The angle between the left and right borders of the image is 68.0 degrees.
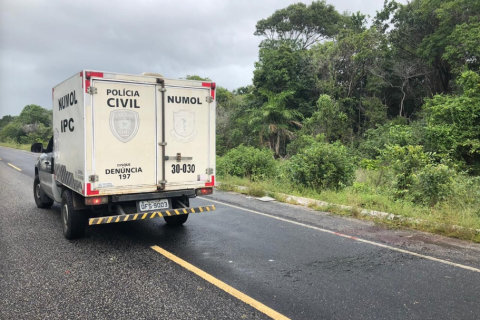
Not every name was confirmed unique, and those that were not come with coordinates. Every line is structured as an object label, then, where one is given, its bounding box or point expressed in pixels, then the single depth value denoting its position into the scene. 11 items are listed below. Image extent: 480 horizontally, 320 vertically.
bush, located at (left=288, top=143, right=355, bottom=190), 11.12
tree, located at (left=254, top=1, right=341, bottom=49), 36.19
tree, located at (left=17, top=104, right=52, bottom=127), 57.69
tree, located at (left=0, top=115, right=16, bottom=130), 83.75
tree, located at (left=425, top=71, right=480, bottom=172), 16.99
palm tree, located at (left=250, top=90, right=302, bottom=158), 27.80
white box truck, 5.35
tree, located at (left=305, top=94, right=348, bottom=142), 24.70
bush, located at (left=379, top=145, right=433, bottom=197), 9.30
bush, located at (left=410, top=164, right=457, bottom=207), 8.27
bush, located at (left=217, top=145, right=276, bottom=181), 14.66
